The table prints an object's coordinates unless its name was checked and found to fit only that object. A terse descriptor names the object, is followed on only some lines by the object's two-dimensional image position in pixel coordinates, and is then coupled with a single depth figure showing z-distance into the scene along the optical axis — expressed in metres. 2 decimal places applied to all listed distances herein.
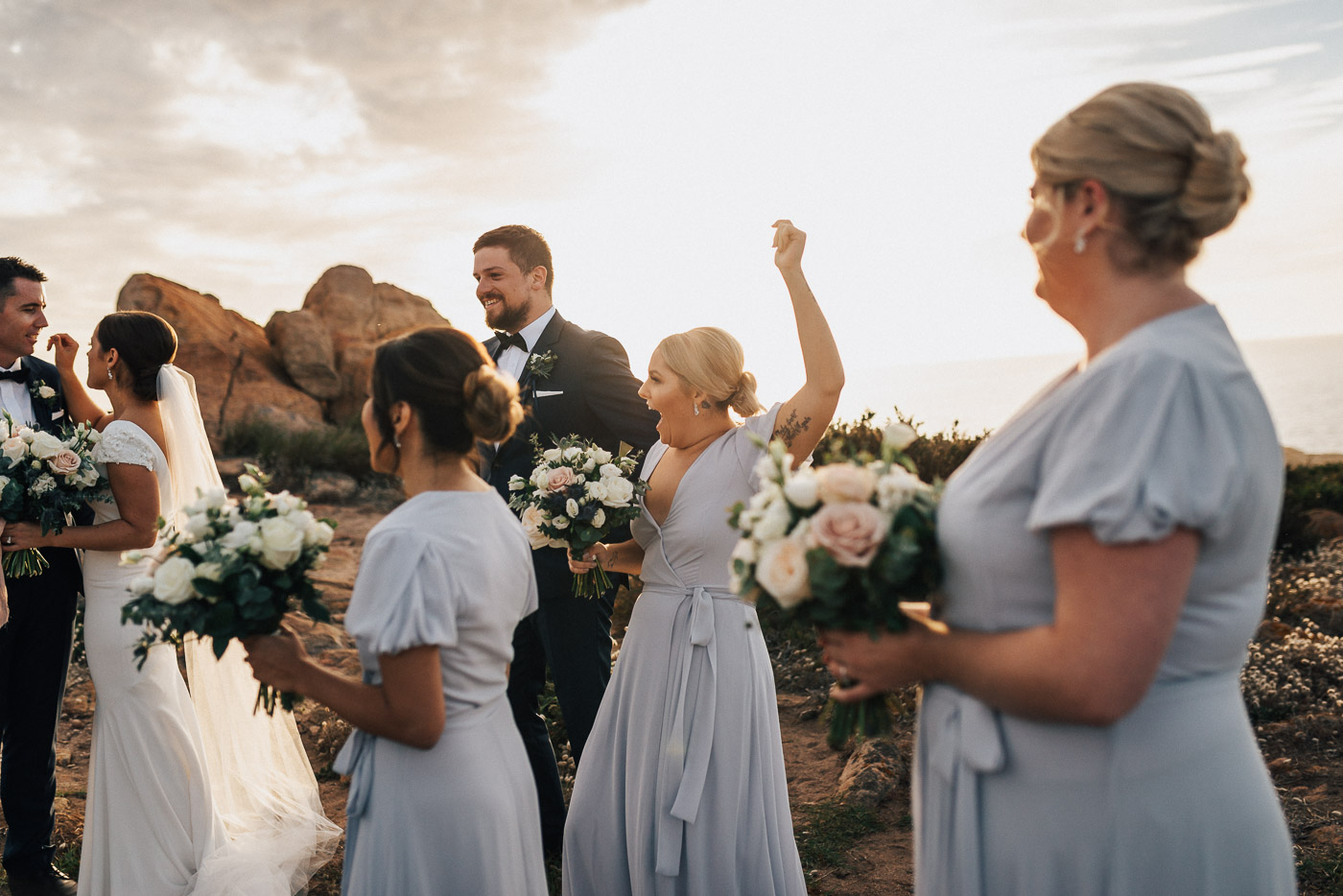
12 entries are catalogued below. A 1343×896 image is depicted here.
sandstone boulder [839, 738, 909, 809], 5.19
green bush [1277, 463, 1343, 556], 10.54
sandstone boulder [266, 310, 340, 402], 17.77
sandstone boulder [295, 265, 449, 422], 18.52
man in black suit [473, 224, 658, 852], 4.35
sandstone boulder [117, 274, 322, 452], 15.77
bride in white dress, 3.85
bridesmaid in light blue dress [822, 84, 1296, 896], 1.49
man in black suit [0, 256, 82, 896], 4.11
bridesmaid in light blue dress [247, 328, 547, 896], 2.17
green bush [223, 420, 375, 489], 14.41
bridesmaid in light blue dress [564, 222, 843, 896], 3.37
